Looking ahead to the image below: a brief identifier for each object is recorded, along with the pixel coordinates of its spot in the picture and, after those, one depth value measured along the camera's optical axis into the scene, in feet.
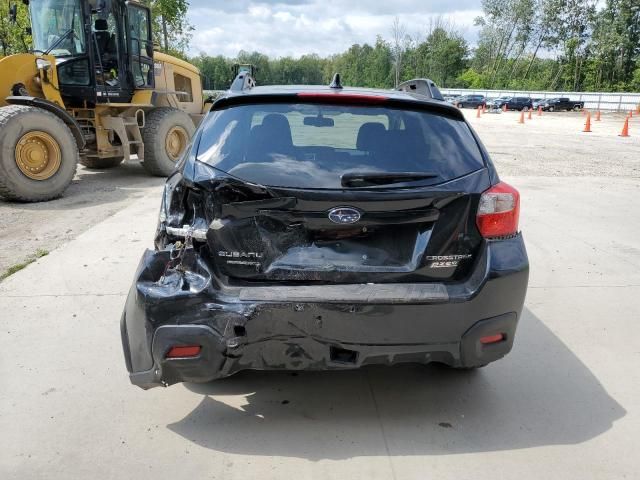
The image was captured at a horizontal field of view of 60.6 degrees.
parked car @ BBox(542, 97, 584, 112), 168.86
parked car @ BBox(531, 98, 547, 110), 168.76
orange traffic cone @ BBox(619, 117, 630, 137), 73.74
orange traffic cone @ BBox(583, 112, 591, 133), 81.17
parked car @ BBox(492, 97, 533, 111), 166.61
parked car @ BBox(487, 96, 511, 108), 165.58
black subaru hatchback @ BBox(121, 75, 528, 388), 8.31
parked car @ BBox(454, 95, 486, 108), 173.37
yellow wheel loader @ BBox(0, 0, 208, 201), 27.17
